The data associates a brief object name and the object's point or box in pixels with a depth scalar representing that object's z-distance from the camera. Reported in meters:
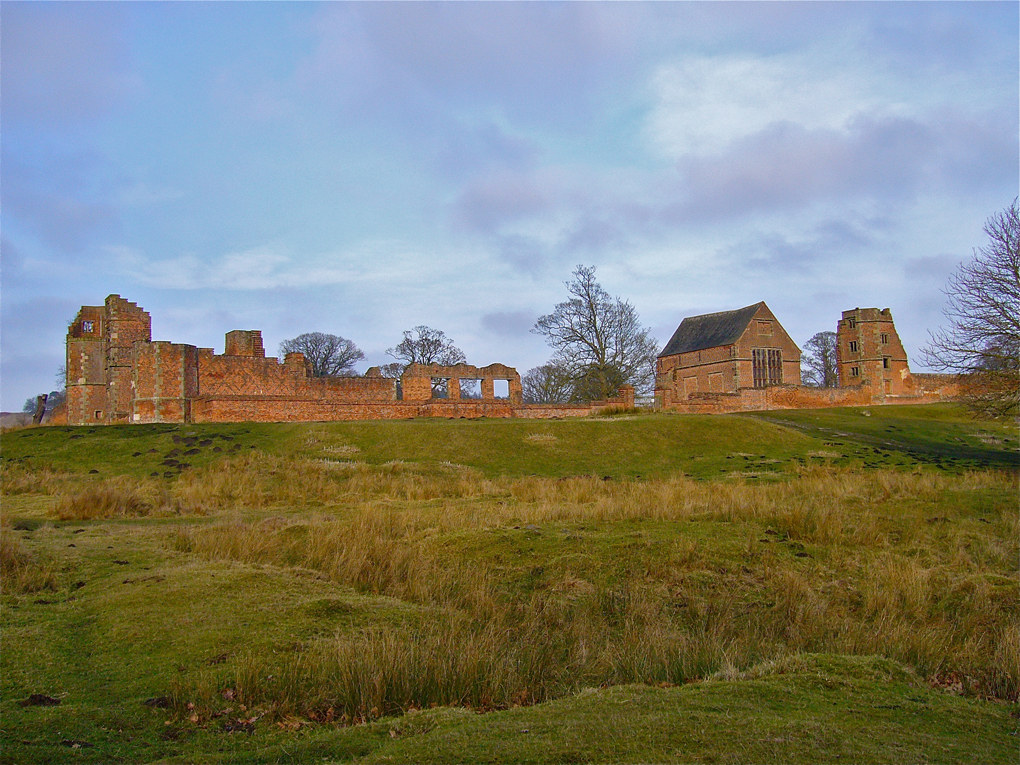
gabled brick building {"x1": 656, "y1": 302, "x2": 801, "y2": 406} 57.22
